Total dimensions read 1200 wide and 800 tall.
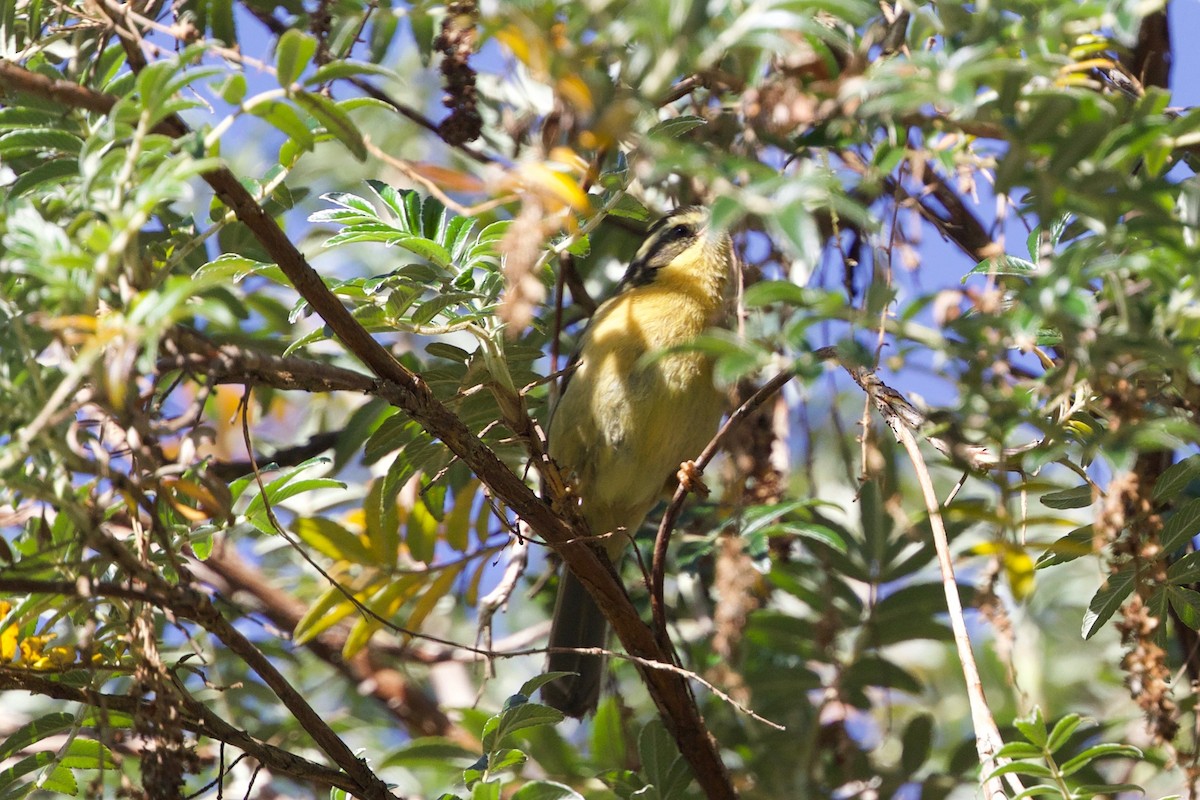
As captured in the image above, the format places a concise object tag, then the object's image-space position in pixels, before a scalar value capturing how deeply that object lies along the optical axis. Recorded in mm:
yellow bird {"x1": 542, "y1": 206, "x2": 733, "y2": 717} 8492
